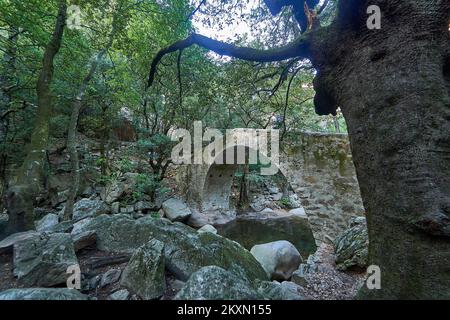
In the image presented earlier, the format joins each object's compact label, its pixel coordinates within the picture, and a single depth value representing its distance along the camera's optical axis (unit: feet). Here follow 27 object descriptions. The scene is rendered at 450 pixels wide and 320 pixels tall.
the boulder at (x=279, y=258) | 12.04
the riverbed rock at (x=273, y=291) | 5.29
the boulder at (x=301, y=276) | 10.41
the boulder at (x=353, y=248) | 10.42
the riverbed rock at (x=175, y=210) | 28.60
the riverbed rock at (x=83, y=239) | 7.25
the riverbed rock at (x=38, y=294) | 4.00
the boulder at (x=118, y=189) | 26.89
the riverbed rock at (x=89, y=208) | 21.35
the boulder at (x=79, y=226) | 8.33
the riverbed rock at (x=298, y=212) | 36.63
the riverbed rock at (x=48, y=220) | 19.24
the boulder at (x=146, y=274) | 5.13
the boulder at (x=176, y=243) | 6.36
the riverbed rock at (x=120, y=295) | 4.97
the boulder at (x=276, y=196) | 44.47
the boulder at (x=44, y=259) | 5.35
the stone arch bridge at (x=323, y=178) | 15.93
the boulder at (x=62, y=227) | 9.19
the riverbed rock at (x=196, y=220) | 29.70
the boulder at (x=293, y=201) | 42.06
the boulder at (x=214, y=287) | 4.04
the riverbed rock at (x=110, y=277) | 5.63
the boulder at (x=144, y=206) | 27.32
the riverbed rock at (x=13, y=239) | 7.00
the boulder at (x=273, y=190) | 46.03
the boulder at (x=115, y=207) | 25.44
